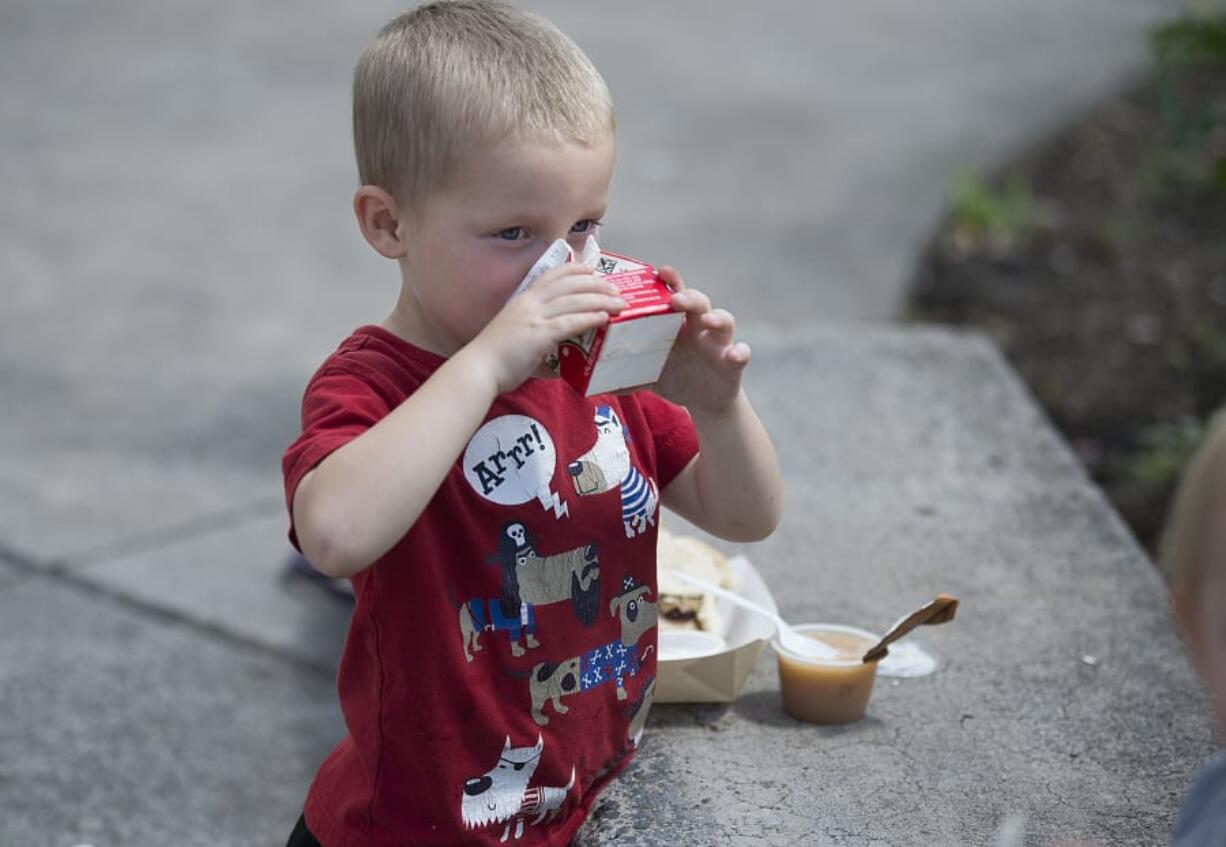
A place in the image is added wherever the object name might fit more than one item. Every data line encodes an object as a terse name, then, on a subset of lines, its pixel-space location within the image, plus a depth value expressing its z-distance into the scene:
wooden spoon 4.66
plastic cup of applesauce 5.01
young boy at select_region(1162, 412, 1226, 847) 3.10
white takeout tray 5.00
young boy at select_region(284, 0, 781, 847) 3.59
